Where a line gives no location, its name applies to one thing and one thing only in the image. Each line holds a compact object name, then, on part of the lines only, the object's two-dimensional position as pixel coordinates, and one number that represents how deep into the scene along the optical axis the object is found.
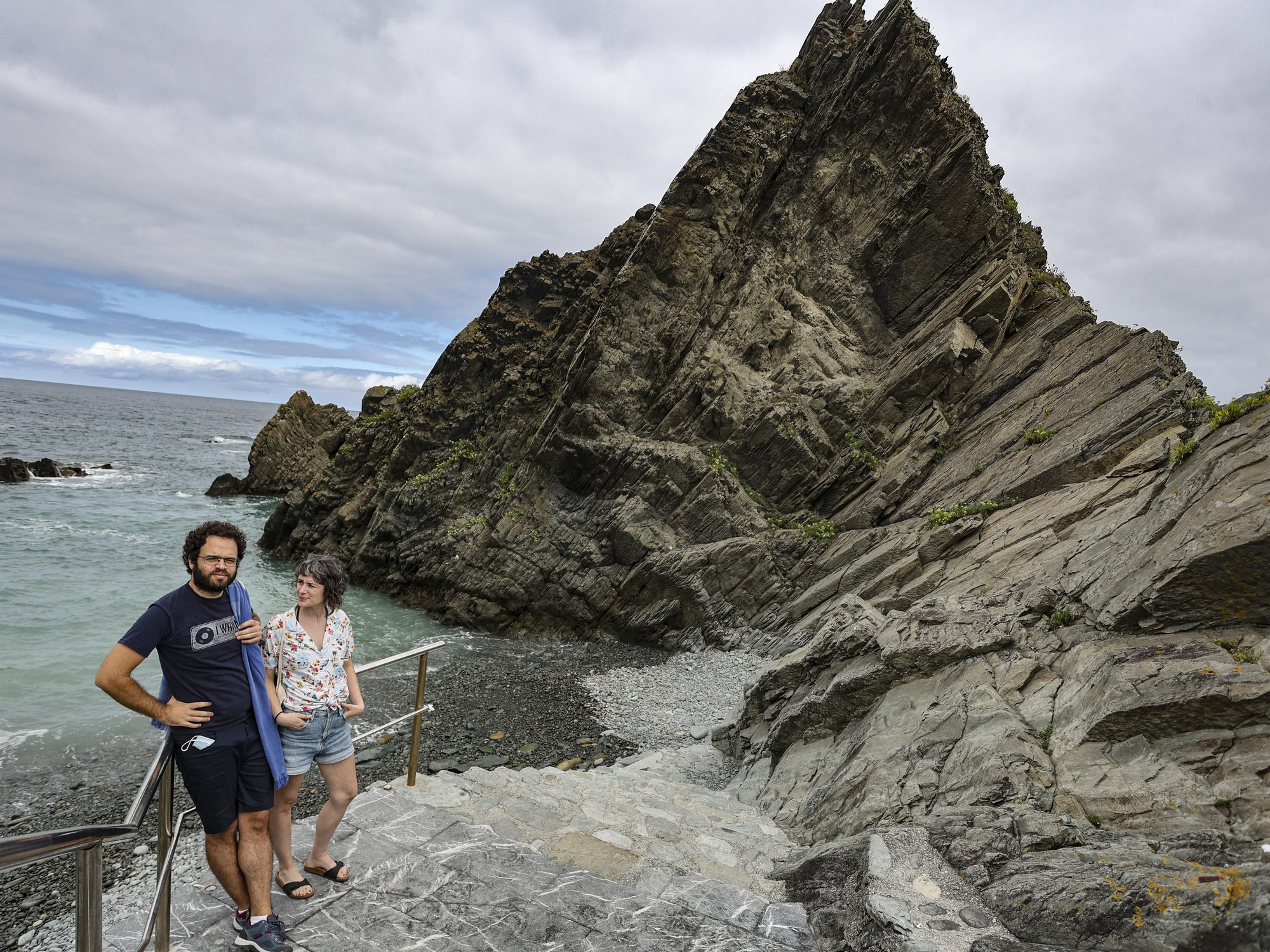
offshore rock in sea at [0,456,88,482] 41.00
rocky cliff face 5.20
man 4.07
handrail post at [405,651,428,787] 6.48
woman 4.68
